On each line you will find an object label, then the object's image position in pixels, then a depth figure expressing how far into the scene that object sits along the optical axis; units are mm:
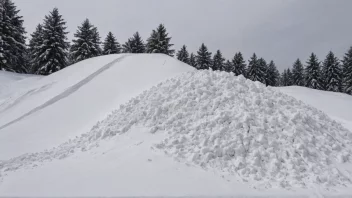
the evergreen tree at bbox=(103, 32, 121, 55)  32031
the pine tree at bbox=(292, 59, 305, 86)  44438
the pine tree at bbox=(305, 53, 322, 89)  37375
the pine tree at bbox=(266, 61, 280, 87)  43562
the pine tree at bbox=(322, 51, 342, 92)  37250
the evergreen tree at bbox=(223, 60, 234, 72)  40894
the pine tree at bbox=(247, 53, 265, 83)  39062
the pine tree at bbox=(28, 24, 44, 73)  26681
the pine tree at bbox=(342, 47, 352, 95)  35156
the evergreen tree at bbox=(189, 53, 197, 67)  41019
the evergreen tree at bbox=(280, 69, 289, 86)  50375
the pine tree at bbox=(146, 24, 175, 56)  30438
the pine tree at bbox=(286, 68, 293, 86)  47438
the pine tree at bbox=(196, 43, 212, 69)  37184
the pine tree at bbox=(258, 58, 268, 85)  40244
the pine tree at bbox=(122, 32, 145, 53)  34688
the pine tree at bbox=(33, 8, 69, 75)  25219
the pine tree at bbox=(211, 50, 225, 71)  39209
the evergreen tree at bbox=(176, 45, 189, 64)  39688
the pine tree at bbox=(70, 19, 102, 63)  28128
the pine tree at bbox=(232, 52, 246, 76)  39634
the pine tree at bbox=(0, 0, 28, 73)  23375
